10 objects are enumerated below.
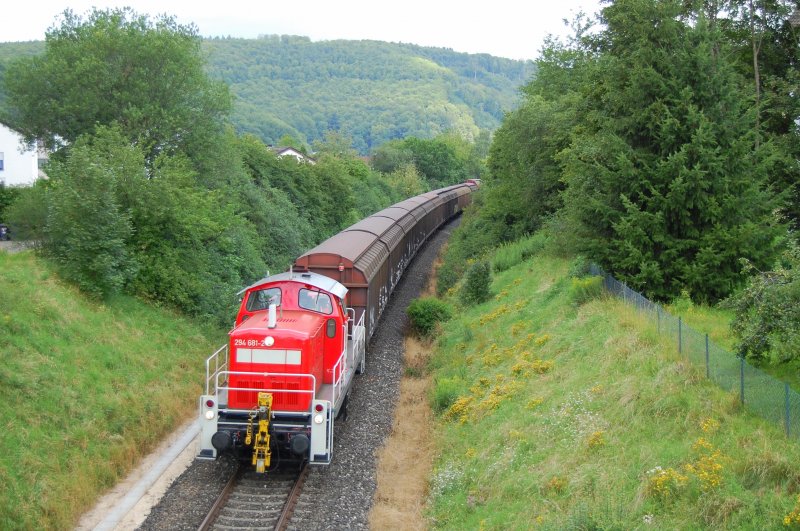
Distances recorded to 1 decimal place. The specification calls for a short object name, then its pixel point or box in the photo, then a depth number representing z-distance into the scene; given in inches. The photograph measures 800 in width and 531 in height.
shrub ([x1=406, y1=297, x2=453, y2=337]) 975.0
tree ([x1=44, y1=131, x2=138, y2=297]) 759.7
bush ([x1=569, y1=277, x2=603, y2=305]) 734.5
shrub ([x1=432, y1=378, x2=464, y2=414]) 676.1
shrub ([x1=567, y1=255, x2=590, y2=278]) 834.8
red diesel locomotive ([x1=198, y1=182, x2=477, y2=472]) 488.7
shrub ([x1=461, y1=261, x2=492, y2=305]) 1050.1
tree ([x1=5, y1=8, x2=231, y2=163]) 1061.1
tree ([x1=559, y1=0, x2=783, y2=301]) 656.4
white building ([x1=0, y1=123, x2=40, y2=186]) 1701.5
